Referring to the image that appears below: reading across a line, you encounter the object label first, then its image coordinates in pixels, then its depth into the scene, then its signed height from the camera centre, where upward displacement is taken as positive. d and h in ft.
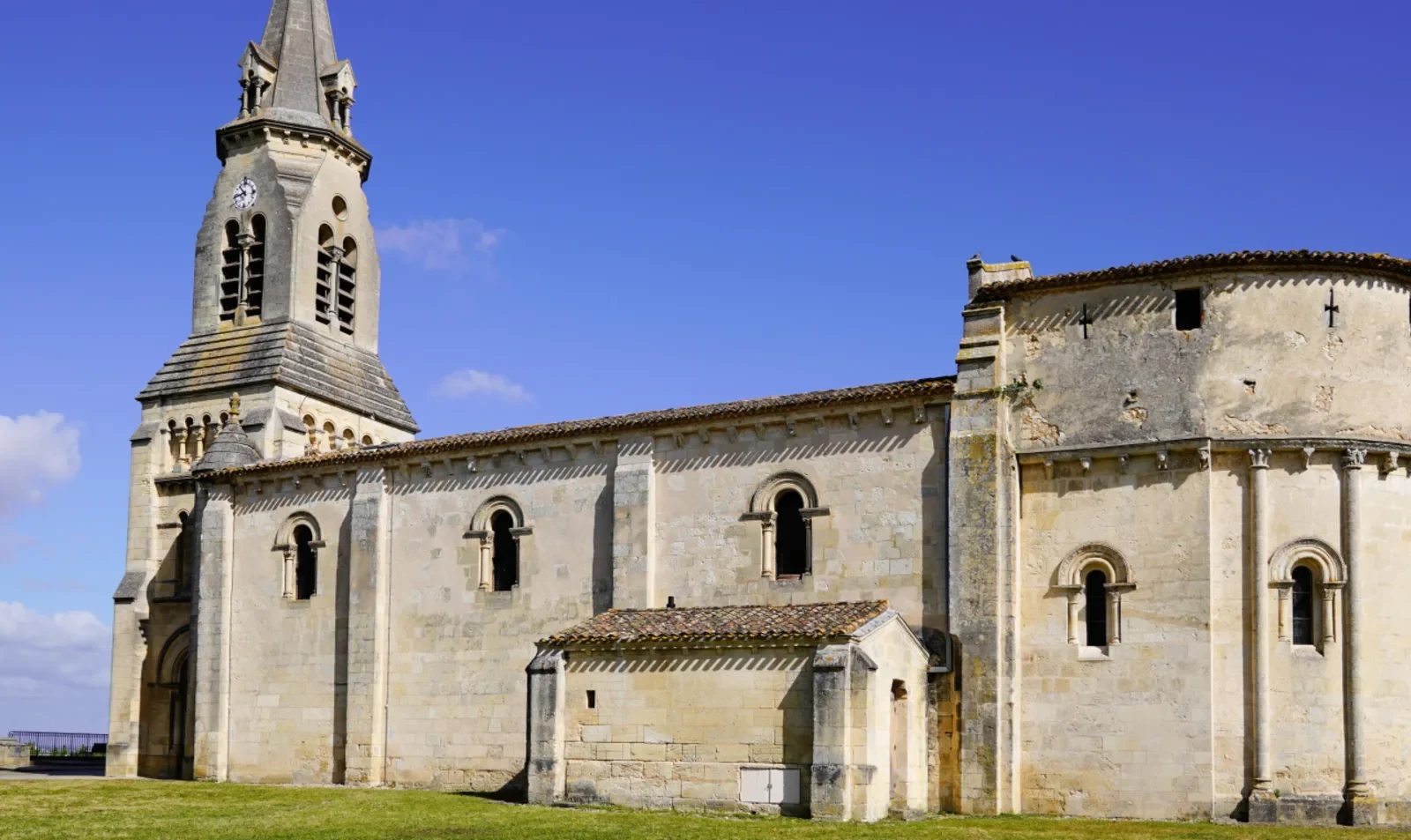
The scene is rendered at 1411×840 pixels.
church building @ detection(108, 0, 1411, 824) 79.41 +1.26
